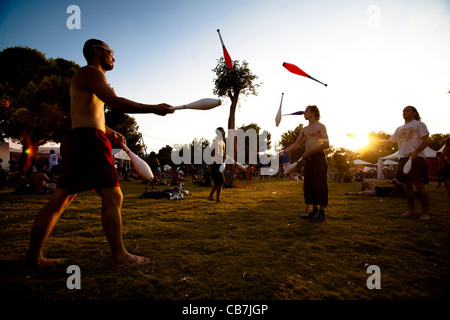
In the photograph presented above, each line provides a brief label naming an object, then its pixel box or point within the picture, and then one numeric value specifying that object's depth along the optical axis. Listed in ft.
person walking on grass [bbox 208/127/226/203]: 22.34
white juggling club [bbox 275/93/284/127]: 25.15
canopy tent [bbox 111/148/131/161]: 89.92
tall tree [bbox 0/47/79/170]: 63.36
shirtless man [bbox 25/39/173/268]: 6.62
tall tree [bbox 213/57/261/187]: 63.05
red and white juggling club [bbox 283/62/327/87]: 19.83
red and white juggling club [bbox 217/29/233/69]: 23.41
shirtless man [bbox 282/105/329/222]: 14.47
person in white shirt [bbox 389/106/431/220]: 14.89
